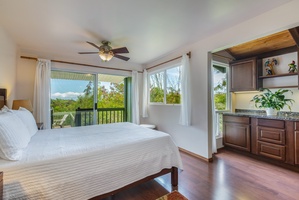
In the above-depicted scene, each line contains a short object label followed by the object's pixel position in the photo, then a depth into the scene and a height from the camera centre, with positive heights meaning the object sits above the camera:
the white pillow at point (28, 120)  1.91 -0.26
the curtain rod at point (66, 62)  3.28 +1.03
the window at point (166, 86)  3.74 +0.46
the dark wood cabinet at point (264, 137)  2.50 -0.71
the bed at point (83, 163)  1.21 -0.64
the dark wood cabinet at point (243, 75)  3.29 +0.65
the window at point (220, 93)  3.70 +0.24
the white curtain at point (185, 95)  3.16 +0.16
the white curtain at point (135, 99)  4.59 +0.09
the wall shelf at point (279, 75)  2.83 +0.57
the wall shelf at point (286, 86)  2.82 +0.32
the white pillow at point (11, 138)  1.24 -0.35
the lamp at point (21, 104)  2.68 -0.04
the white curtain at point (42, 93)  3.27 +0.20
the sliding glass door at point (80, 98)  3.69 +0.11
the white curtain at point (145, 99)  4.68 +0.09
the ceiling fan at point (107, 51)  2.67 +0.96
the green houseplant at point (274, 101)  2.97 +0.02
